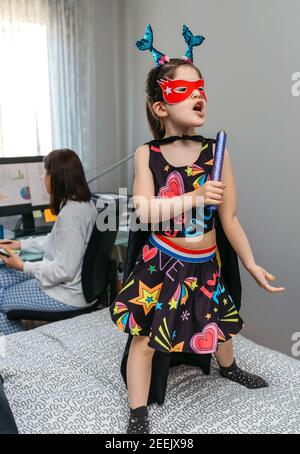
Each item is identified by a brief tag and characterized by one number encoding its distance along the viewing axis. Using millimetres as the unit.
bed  1198
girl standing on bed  1156
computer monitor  2498
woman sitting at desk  1900
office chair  1872
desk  2172
